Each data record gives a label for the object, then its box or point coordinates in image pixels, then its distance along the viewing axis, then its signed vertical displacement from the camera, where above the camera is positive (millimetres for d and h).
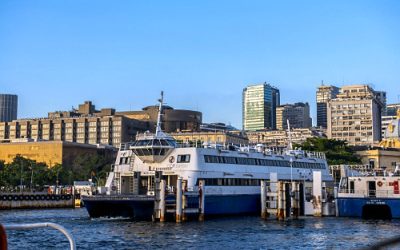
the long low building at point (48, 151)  185500 +8584
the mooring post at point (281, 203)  57688 -2155
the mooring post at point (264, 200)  59469 -1943
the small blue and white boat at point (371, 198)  60156 -1649
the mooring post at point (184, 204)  53844 -2180
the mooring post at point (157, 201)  53550 -1916
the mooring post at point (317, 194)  63062 -1381
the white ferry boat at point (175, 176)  57750 +411
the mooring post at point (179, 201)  53031 -1885
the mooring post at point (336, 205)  63306 -2503
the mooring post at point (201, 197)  55688 -1604
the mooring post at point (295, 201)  60719 -2050
